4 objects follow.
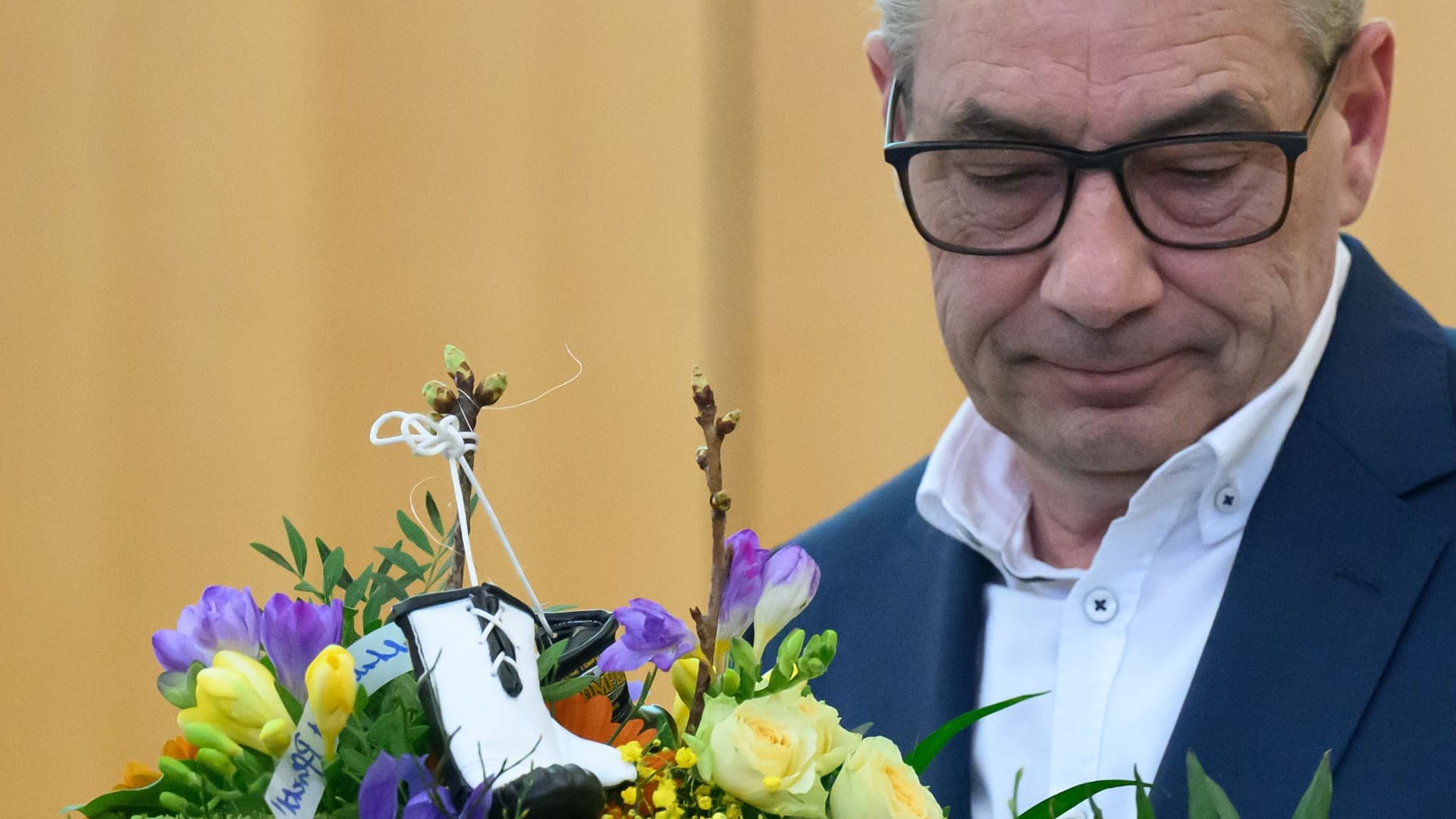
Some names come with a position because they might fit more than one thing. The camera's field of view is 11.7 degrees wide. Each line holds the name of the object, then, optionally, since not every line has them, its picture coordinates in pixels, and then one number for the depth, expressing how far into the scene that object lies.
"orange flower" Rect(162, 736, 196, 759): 2.17
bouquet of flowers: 2.04
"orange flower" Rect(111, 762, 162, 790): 2.18
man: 2.37
